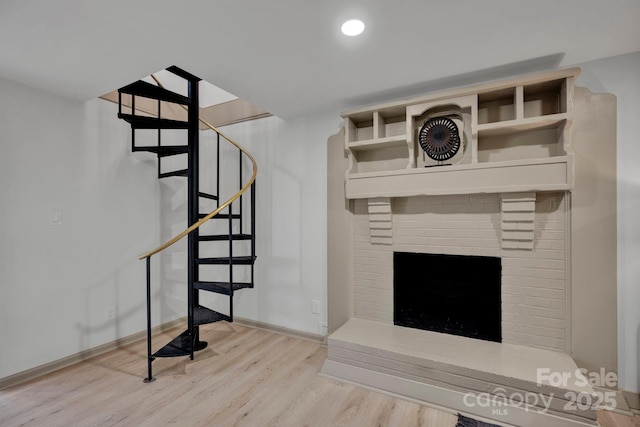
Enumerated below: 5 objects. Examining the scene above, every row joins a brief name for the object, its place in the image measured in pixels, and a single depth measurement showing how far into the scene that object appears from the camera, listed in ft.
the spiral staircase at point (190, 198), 7.91
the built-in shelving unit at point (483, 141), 6.49
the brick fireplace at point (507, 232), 6.36
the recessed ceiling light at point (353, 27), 5.33
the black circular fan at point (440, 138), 7.57
